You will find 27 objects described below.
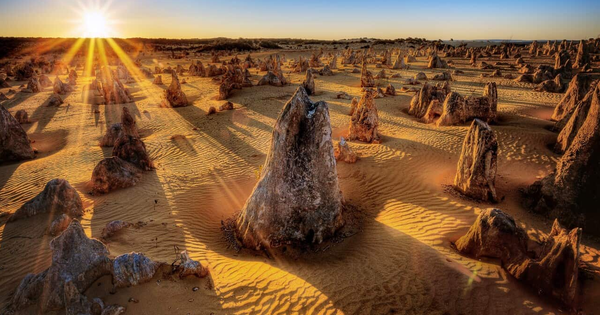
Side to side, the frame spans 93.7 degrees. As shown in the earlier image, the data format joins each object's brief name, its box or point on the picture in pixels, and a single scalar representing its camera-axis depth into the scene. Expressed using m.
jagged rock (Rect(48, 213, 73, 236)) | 6.35
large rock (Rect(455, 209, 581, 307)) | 4.41
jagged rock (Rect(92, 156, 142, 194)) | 8.76
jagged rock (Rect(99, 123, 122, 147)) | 12.77
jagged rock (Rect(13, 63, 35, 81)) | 31.28
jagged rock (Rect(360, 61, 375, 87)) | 25.00
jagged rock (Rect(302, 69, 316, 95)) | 21.98
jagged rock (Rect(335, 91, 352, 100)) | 21.16
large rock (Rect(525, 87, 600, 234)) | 6.53
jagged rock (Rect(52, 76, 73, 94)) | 24.04
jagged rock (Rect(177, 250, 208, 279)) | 5.00
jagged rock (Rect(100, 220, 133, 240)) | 6.35
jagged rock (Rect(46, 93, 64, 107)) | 20.44
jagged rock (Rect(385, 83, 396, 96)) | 21.64
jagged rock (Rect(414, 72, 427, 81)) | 27.48
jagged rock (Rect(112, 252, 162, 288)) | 4.61
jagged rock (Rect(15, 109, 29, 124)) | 16.41
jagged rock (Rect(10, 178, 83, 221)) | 7.17
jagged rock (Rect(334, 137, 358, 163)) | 10.57
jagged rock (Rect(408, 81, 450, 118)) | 16.17
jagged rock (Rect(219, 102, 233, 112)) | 18.70
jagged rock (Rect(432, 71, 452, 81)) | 27.03
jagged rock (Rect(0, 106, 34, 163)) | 11.35
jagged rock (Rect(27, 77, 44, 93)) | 24.95
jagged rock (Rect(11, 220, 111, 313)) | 4.25
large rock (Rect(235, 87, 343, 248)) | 6.15
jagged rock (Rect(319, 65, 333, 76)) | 31.02
